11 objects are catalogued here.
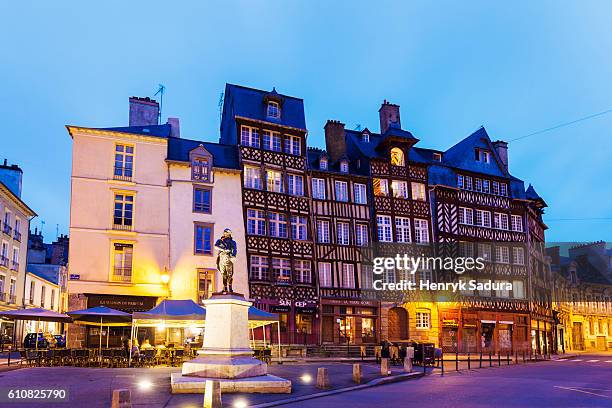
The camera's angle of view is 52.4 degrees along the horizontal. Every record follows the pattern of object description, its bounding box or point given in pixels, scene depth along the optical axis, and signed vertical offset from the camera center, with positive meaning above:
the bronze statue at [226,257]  15.05 +1.40
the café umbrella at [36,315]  21.09 +0.02
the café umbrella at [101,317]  21.16 -0.05
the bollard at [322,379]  14.32 -1.46
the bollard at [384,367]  18.08 -1.50
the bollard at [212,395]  10.14 -1.29
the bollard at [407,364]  19.62 -1.55
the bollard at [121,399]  9.07 -1.21
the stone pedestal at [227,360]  13.09 -0.98
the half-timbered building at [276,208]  31.08 +5.44
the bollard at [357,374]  16.01 -1.51
